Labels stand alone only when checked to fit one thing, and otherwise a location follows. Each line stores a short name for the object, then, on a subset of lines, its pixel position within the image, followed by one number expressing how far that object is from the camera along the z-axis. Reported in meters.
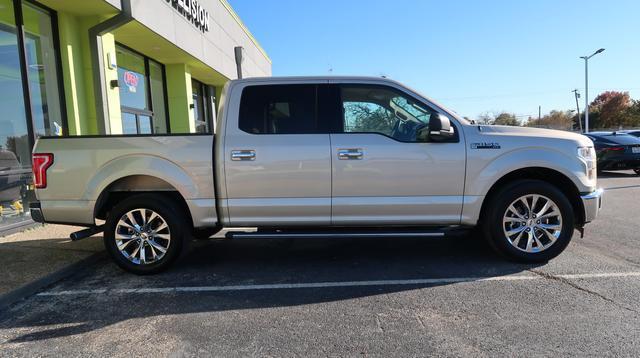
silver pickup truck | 4.68
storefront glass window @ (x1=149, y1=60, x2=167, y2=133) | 12.57
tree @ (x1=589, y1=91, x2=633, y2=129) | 67.38
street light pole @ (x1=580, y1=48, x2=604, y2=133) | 37.35
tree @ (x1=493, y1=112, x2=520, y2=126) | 75.19
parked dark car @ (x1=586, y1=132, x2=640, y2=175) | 13.05
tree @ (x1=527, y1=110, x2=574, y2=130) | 82.63
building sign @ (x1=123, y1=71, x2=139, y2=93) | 10.91
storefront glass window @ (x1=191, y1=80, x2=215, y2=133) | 16.44
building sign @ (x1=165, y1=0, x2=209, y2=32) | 10.92
